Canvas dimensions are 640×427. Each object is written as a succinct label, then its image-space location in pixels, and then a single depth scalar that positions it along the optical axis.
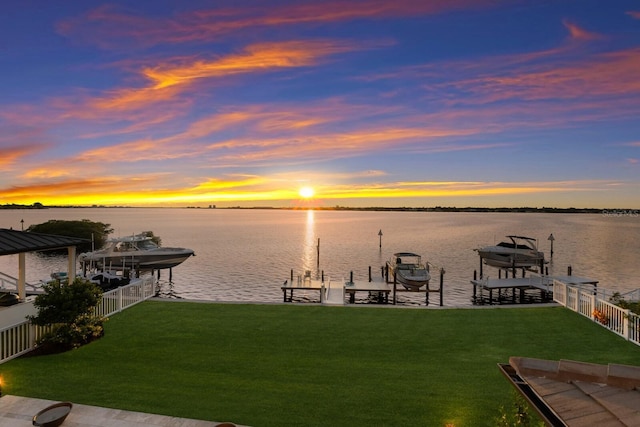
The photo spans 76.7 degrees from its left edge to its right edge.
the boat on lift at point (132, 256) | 39.19
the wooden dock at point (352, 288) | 33.62
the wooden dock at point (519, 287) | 35.12
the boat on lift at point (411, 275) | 35.62
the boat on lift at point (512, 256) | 43.25
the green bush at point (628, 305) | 14.63
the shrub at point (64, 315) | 12.62
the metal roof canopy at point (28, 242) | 11.80
